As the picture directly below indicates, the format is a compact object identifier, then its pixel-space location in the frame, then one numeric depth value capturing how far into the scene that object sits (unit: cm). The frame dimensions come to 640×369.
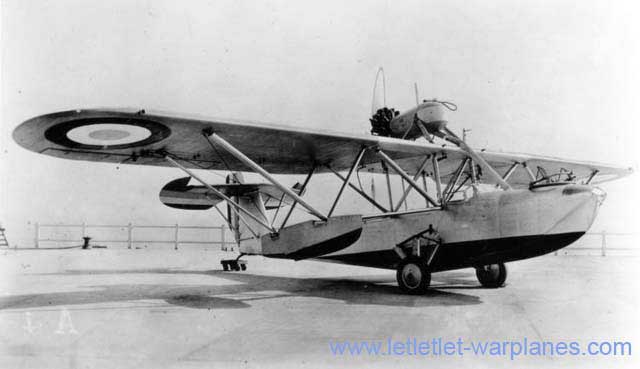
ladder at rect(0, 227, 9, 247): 2541
